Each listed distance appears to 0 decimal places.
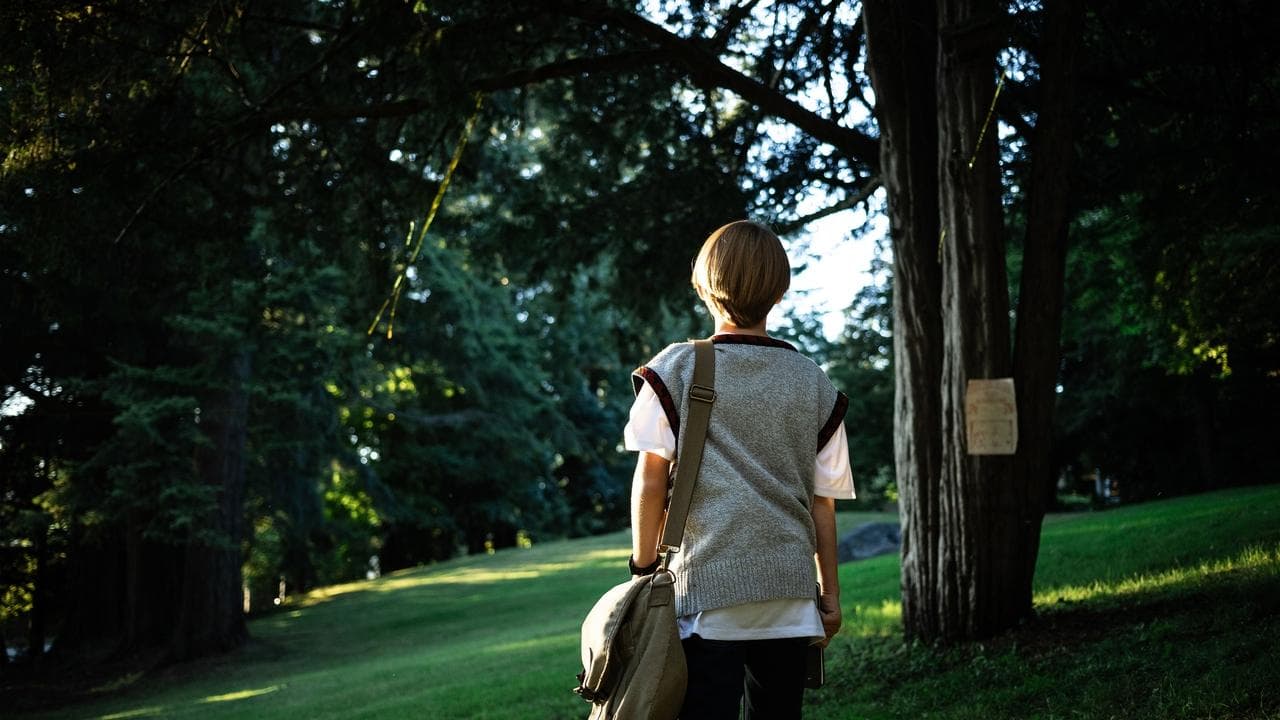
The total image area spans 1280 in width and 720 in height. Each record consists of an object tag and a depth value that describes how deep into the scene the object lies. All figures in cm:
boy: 246
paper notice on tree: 641
